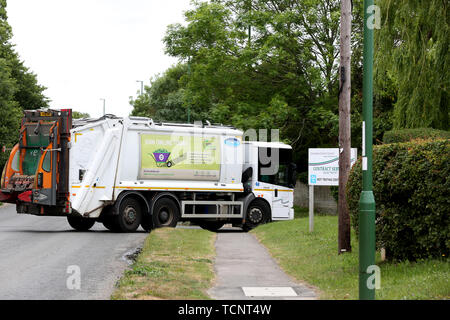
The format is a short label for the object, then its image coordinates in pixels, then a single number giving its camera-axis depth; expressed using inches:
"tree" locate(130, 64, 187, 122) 2514.8
